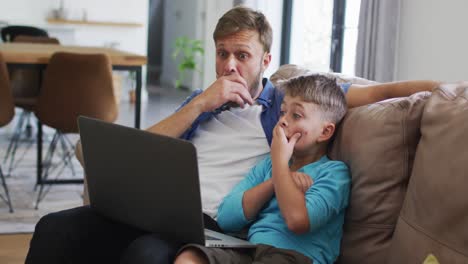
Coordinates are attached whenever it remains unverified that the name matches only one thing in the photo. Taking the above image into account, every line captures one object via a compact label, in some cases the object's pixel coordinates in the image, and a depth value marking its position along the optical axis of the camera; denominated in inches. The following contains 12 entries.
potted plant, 321.1
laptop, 56.5
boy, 61.3
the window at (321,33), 195.6
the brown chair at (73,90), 152.9
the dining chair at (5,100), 146.9
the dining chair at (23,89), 183.0
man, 69.2
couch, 54.3
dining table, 151.7
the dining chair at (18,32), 256.7
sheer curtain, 141.9
